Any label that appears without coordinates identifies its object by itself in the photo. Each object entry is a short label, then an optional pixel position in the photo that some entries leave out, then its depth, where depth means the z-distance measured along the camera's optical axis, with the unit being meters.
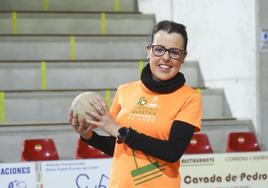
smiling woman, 2.57
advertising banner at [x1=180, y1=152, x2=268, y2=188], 6.63
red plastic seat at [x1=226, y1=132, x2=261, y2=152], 8.04
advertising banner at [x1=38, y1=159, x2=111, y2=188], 6.20
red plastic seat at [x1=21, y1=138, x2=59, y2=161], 7.23
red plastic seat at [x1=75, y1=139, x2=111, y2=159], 7.38
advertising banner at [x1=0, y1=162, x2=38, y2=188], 6.10
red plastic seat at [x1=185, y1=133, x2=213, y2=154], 7.66
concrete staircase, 8.52
